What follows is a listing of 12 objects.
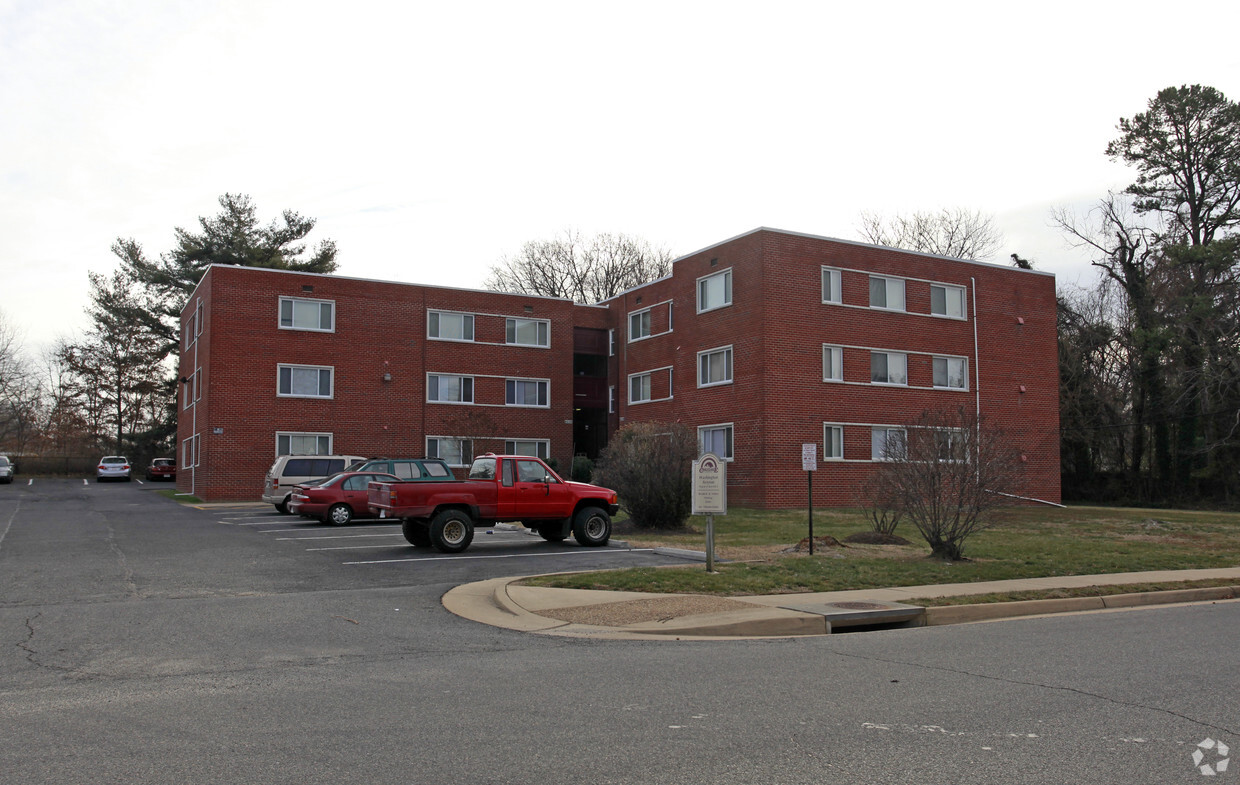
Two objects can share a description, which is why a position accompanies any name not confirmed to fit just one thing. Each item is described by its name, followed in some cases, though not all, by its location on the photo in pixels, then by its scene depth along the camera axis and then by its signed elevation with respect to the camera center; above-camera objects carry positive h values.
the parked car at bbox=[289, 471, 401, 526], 25.06 -1.13
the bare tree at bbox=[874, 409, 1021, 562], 15.80 -0.36
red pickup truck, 17.30 -0.91
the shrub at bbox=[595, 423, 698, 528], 22.39 -0.59
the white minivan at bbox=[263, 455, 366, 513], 29.50 -0.53
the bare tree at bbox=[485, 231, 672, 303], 67.25 +12.73
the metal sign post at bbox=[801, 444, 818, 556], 17.95 -0.01
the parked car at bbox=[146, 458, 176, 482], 61.12 -0.95
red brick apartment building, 34.91 +3.73
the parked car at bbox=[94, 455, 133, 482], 58.56 -0.86
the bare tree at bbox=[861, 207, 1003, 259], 59.47 +13.30
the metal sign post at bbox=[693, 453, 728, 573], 14.53 -0.54
